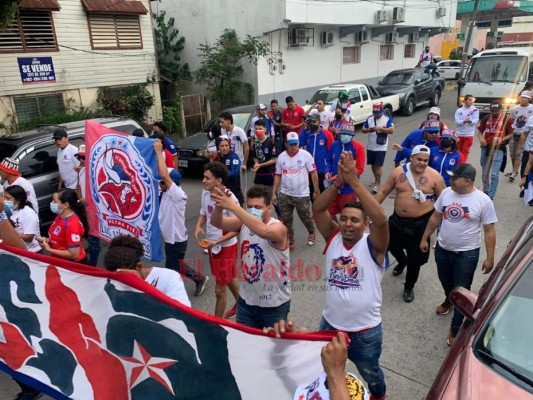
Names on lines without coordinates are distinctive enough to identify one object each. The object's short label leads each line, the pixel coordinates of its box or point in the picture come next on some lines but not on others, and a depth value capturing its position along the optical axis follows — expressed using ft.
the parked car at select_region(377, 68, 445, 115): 55.14
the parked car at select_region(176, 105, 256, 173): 32.24
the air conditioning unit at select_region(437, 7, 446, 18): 87.97
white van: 46.80
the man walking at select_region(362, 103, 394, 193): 26.80
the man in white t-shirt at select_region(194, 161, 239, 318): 13.98
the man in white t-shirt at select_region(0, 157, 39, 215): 16.14
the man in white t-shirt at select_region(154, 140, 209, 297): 14.35
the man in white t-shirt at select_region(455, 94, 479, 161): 28.40
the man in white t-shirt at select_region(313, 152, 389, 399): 9.38
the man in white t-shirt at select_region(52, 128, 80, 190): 20.98
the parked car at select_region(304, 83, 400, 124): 46.07
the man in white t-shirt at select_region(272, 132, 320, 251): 19.51
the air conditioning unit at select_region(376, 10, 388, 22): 69.41
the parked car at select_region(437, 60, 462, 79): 97.03
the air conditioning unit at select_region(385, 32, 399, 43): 81.15
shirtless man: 15.38
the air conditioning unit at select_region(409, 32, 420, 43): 89.50
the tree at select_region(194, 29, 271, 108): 52.34
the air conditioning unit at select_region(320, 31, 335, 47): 64.08
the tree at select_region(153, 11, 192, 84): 59.82
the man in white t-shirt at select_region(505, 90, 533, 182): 26.20
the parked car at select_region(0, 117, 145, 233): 21.15
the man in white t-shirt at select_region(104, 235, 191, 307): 9.38
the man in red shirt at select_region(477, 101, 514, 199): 24.62
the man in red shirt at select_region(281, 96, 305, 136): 33.78
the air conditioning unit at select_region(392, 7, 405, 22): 70.95
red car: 6.82
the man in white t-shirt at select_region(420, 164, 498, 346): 13.08
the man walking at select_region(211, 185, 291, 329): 10.77
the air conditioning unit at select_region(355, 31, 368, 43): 72.28
